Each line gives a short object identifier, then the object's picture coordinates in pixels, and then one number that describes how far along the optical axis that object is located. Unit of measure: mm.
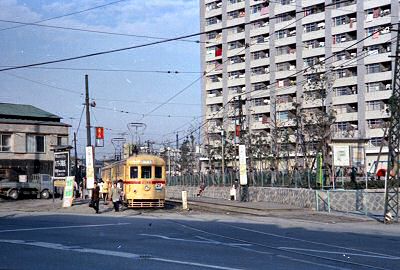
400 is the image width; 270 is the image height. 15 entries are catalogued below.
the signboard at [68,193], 35125
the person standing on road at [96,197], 31344
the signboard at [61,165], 38312
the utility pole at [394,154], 25922
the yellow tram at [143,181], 33375
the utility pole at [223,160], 54347
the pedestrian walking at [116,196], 31672
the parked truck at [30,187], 48812
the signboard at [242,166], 37781
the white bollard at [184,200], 34875
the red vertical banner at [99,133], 44469
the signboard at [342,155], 34656
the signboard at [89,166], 35250
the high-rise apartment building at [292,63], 72375
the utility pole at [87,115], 38812
